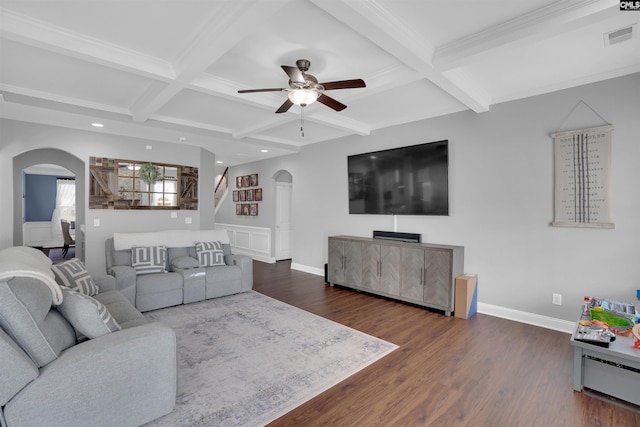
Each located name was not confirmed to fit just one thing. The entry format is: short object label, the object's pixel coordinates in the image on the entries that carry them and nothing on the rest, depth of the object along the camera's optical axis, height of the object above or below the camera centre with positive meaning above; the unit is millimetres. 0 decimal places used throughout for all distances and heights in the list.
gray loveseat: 3848 -748
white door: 7379 -151
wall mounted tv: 4234 +503
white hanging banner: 3041 +366
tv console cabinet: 3850 -783
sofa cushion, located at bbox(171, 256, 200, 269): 4309 -690
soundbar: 4489 -344
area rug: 2074 -1286
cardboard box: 3691 -1015
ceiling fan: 2469 +1084
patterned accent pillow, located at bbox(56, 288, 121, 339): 1897 -632
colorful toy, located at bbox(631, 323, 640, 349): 2093 -851
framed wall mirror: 4797 +502
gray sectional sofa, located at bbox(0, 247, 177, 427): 1533 -807
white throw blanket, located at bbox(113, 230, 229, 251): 4236 -357
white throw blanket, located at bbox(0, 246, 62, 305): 1766 -330
